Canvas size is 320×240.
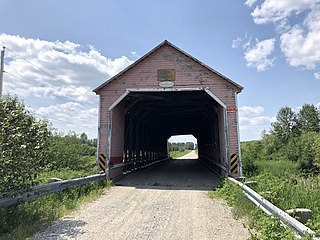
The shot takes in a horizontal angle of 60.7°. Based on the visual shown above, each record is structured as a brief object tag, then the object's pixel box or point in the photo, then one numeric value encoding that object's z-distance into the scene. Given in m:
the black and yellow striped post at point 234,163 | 9.30
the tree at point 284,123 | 56.74
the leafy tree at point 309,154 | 23.58
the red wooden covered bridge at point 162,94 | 9.63
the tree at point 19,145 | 4.13
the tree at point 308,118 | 55.15
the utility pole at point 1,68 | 14.69
